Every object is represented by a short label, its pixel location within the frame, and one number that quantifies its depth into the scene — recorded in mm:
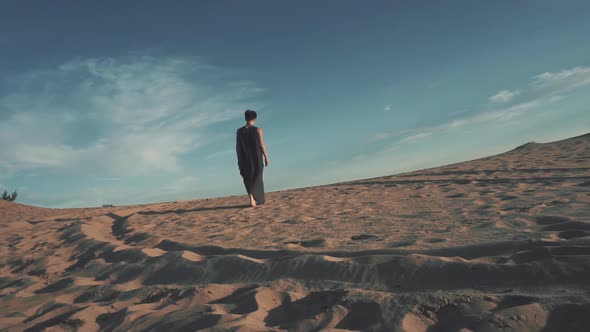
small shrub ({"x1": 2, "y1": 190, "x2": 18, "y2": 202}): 20681
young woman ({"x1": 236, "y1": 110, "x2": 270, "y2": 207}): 7832
